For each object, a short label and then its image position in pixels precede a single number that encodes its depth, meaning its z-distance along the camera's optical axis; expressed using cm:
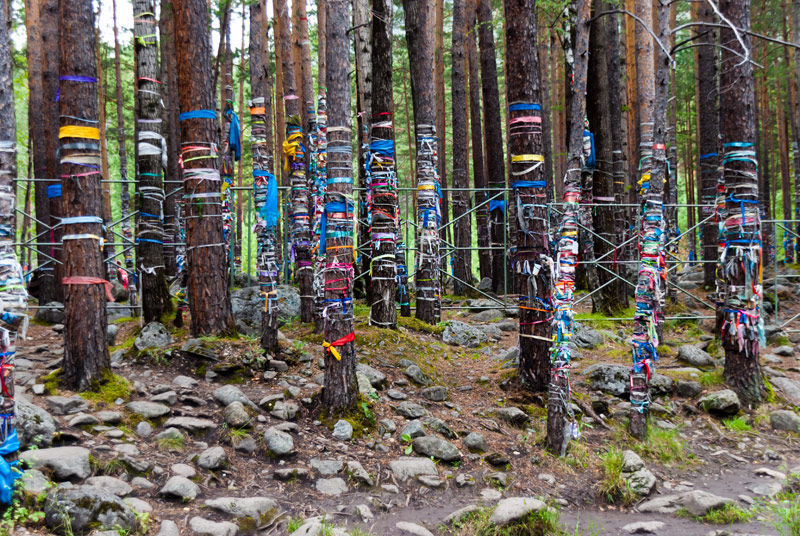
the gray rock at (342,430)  520
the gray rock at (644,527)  425
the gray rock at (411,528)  397
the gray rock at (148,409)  506
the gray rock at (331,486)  448
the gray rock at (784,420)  624
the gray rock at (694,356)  782
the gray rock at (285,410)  541
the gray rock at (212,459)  448
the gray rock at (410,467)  481
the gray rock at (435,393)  639
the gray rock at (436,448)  517
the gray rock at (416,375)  675
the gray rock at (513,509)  405
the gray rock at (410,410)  583
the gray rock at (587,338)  892
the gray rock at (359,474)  463
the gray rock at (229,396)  554
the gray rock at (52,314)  1003
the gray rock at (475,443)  539
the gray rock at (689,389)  693
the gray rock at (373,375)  631
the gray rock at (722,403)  647
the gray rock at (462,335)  892
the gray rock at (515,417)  598
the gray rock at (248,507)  394
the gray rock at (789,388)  686
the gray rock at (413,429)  542
